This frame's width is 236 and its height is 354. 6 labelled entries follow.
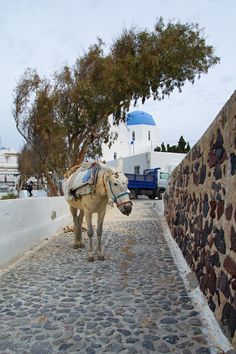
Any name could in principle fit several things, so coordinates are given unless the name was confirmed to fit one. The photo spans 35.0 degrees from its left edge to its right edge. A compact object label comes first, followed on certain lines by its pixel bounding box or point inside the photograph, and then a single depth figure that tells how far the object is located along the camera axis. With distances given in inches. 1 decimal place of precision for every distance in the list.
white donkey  245.1
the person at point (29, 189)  1287.4
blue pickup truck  1189.1
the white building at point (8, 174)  2122.3
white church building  2142.0
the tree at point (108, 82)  688.4
